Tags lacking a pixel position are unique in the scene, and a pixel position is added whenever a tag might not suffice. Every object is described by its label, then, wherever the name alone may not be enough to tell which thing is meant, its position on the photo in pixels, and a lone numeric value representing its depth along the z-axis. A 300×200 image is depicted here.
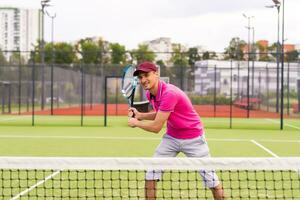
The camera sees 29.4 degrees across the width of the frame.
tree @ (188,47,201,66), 37.83
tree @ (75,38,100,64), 63.00
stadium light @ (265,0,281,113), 24.16
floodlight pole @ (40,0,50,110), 29.16
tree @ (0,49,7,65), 38.69
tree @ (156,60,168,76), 39.75
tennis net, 5.08
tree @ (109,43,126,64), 55.61
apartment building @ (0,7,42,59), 112.31
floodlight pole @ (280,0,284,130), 20.42
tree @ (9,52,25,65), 39.59
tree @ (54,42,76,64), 69.44
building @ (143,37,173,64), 127.75
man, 5.20
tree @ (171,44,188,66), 48.41
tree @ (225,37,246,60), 83.99
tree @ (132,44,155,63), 74.45
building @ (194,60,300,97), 41.28
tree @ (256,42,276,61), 92.38
